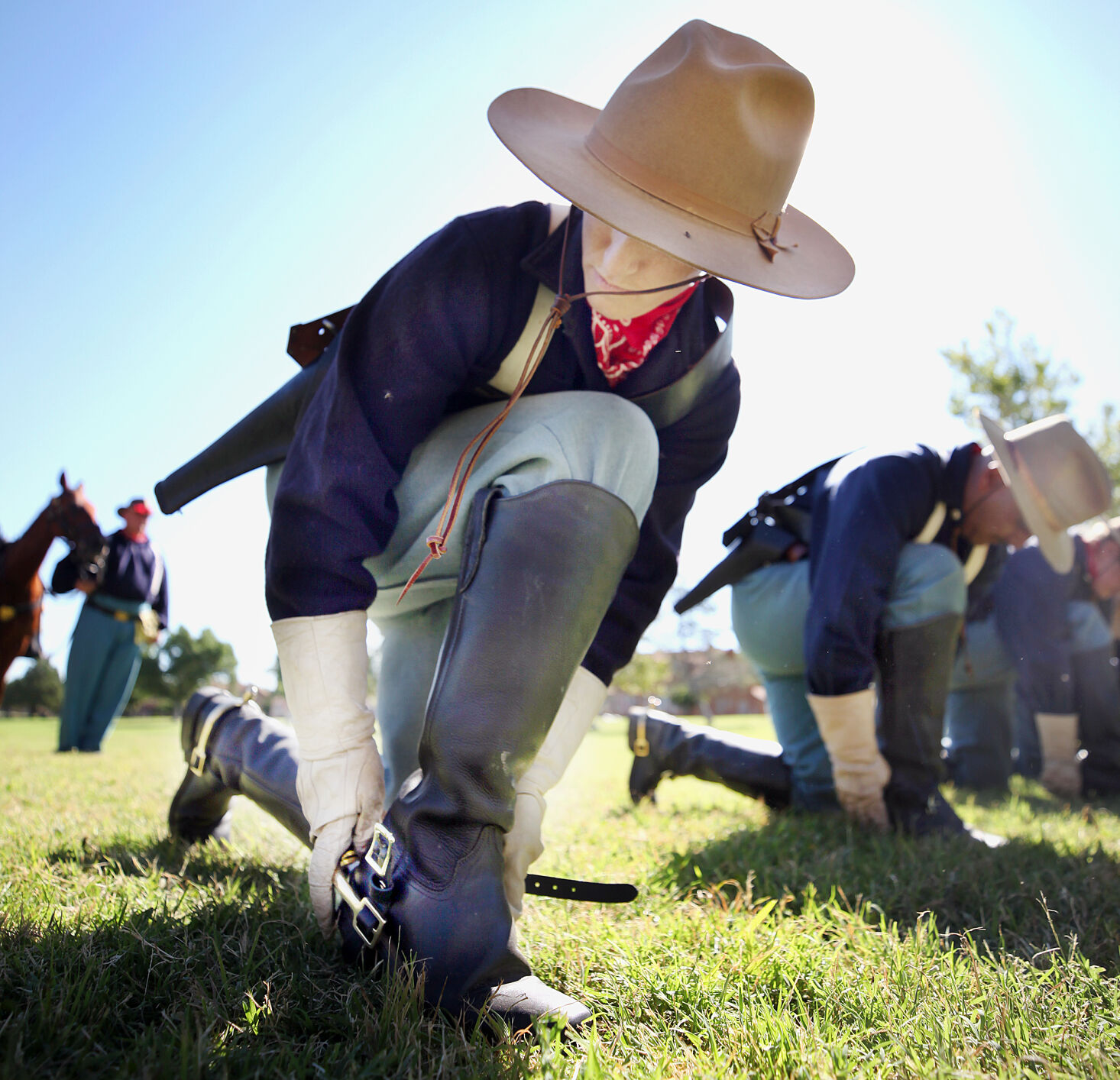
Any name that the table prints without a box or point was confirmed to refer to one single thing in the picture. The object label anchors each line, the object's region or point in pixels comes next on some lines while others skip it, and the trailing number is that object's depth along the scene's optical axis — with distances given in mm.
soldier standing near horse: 6402
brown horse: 5473
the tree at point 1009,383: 12695
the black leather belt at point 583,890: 1283
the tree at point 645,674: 38812
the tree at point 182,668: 43031
